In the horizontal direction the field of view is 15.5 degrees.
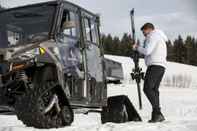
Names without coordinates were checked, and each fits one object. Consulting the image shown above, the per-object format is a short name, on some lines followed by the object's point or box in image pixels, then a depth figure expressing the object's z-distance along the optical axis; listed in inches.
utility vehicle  389.3
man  459.2
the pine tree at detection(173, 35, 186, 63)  5457.7
